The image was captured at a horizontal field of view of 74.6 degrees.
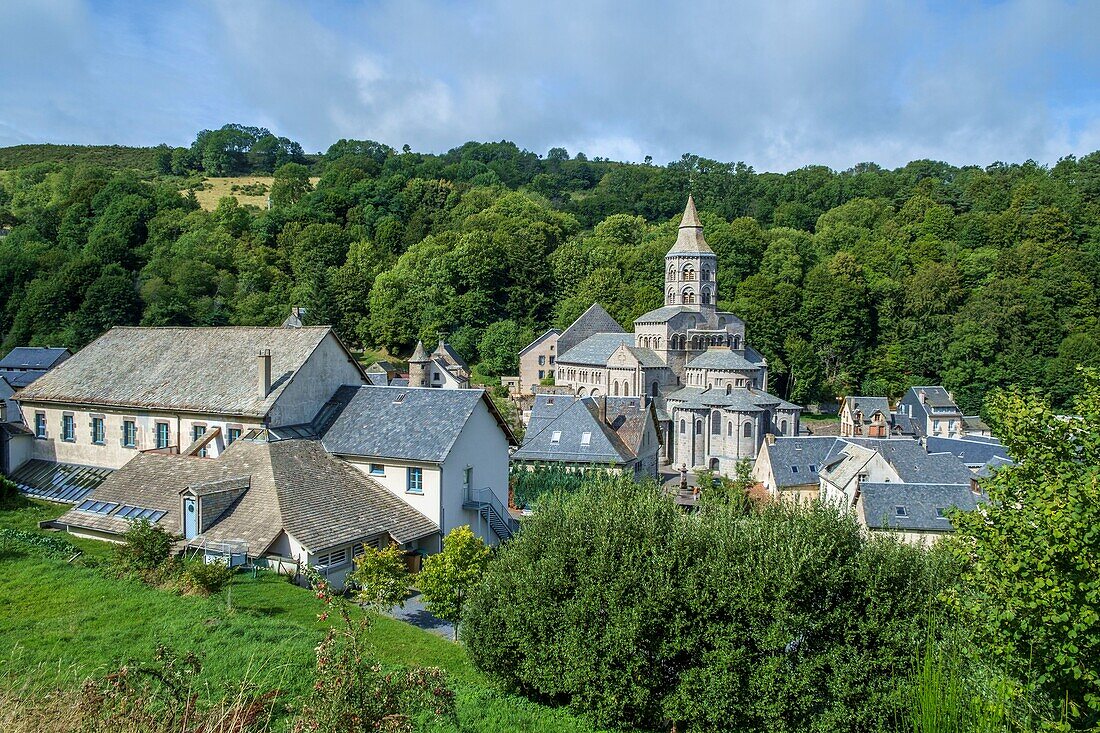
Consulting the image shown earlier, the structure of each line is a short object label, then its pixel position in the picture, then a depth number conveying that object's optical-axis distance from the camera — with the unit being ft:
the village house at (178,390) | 92.43
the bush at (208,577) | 59.47
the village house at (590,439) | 138.31
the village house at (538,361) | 278.05
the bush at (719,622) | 43.57
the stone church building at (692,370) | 210.18
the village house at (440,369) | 211.00
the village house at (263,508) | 72.74
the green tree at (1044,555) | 28.66
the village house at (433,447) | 87.66
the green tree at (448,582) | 62.69
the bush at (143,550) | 62.44
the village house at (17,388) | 107.45
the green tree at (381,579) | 60.39
